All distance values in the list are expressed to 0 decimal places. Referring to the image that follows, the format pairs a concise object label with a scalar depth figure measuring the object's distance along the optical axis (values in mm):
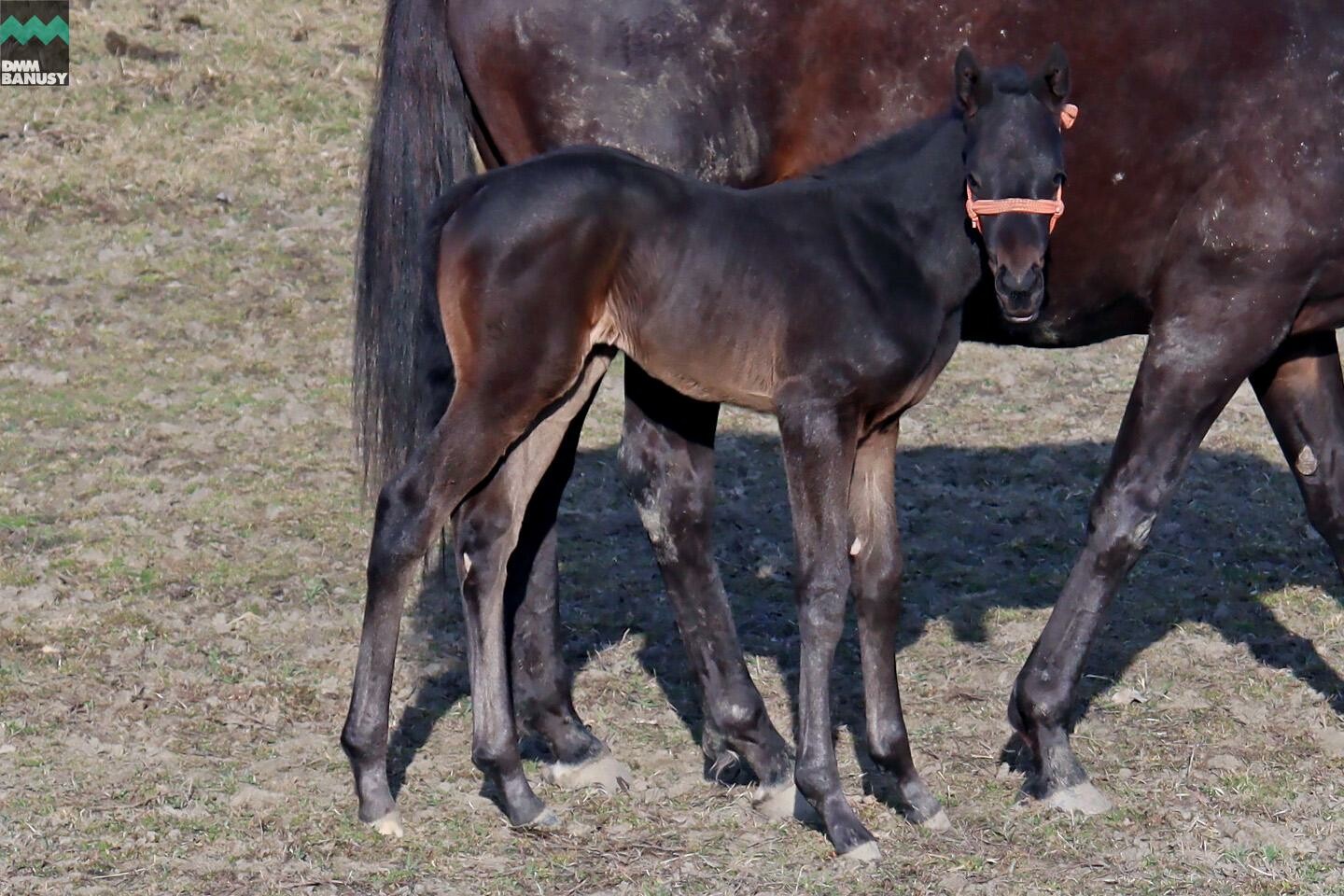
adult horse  9867
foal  8687
